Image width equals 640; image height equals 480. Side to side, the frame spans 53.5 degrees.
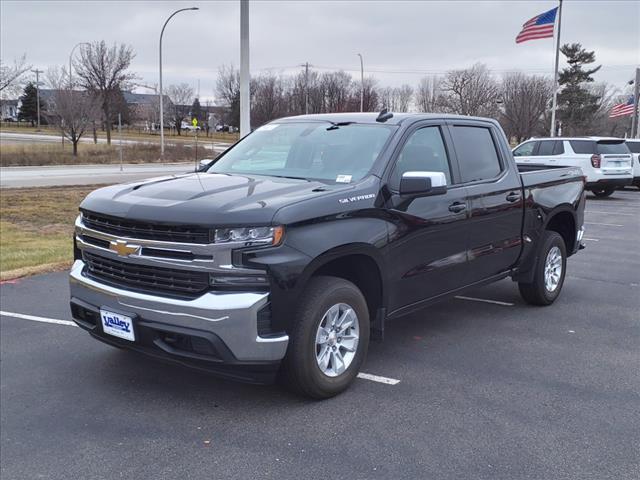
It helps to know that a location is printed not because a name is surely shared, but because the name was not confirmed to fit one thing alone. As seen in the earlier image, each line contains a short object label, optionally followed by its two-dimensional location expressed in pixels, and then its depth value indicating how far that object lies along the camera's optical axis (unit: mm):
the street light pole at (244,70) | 13094
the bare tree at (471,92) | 54156
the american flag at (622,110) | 36719
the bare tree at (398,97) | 77838
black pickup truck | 3734
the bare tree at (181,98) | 95938
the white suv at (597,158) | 20391
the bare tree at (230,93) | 76156
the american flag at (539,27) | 27984
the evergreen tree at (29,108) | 87562
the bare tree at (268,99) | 67312
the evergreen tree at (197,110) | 100000
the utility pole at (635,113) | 43531
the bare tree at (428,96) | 62022
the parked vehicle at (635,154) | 23844
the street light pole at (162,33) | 37234
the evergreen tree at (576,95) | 63844
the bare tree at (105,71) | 52438
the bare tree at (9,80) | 27953
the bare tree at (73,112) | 38875
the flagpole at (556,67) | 31647
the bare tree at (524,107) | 57469
